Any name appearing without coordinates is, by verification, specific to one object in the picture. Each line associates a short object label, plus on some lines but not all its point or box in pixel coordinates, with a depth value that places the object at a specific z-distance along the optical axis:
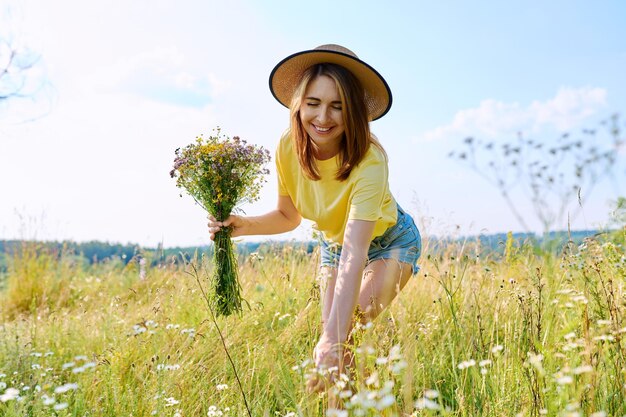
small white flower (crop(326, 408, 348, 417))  1.73
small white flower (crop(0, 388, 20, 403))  2.46
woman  2.97
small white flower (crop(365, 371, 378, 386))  1.91
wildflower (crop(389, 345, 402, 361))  1.90
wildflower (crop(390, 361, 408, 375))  1.83
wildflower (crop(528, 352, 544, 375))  1.71
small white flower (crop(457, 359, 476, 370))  1.90
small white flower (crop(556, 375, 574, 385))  1.62
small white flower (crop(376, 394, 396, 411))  1.65
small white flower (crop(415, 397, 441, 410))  1.70
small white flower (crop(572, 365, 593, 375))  1.75
